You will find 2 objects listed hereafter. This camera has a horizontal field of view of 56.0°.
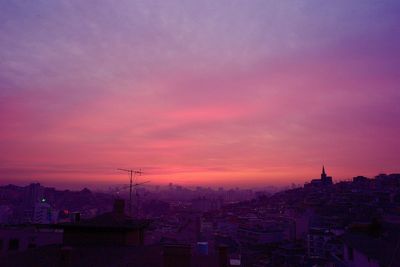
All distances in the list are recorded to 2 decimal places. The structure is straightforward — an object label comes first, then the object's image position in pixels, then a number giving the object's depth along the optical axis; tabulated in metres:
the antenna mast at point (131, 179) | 35.05
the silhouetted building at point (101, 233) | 22.47
